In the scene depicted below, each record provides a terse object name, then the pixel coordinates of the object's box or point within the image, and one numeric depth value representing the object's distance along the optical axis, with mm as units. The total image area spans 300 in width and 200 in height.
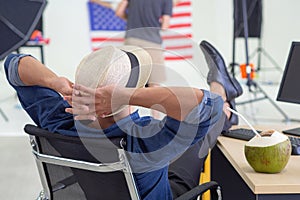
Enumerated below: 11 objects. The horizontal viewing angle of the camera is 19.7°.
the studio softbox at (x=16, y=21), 8153
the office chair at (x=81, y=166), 2138
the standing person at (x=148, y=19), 8376
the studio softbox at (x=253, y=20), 12307
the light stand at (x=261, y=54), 14026
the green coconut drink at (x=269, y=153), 2478
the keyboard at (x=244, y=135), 3214
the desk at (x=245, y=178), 2332
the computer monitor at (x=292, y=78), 3838
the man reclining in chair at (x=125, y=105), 1995
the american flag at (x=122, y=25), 12805
